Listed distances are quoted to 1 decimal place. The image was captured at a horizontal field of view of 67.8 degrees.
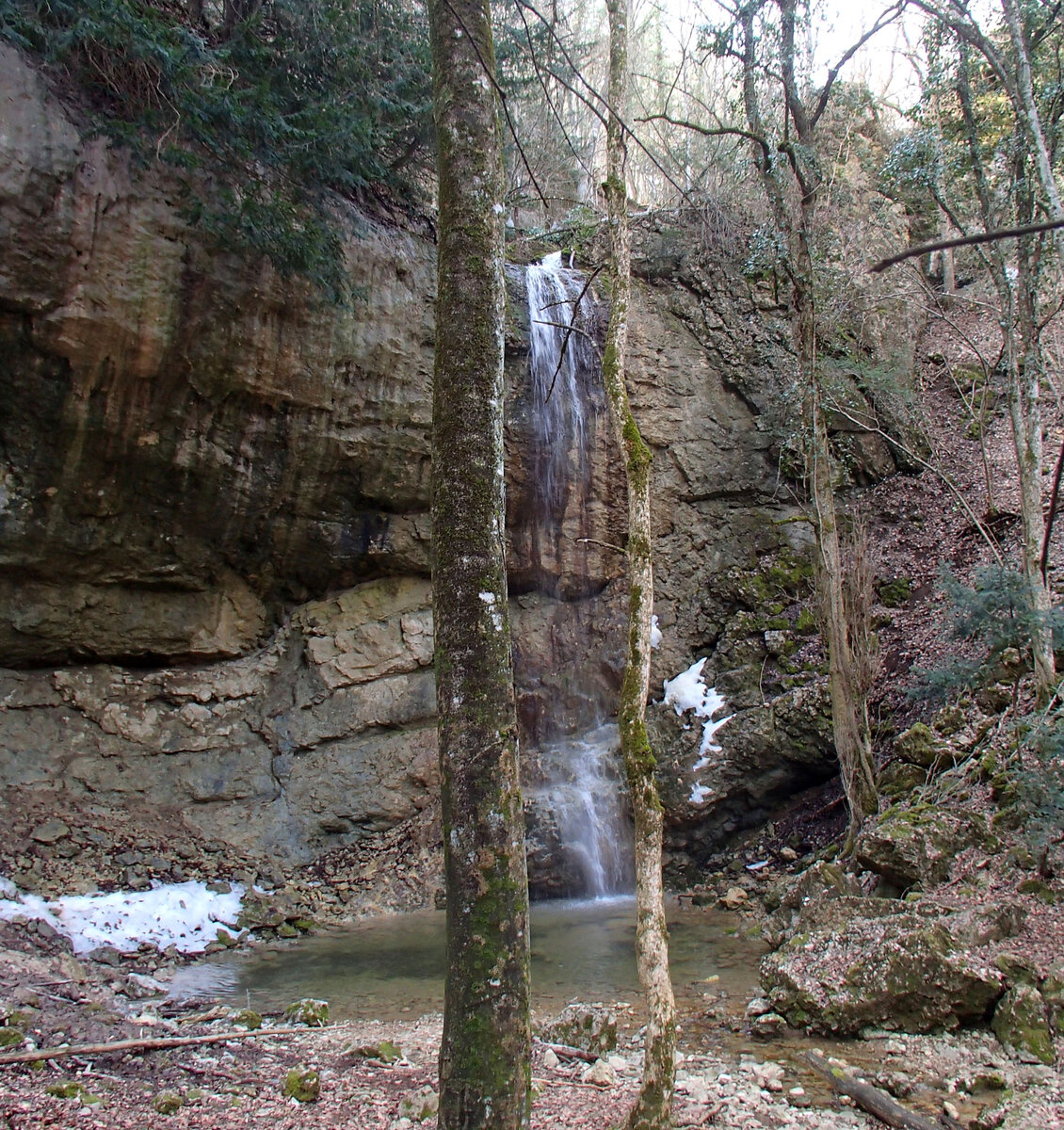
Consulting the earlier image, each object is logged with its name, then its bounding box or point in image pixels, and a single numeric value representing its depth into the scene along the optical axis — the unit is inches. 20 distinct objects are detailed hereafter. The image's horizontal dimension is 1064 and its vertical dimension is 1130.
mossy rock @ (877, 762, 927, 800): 340.5
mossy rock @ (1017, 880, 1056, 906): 232.5
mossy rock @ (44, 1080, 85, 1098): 161.3
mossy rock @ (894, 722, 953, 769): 343.0
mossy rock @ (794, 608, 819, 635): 459.8
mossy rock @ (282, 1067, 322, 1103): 172.7
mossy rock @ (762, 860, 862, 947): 290.8
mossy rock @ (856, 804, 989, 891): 271.3
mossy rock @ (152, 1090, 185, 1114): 161.2
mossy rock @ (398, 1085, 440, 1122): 167.9
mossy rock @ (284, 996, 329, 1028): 237.9
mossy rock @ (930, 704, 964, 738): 347.6
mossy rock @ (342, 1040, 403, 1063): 201.8
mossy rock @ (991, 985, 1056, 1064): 182.7
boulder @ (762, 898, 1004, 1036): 200.2
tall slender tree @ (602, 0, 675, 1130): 159.3
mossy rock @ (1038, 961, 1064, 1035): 186.7
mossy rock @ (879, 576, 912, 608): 462.3
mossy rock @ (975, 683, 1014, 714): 334.0
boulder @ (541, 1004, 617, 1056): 211.0
